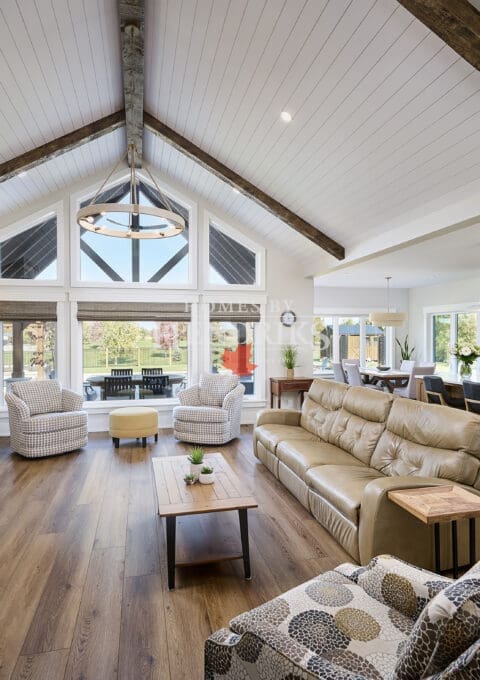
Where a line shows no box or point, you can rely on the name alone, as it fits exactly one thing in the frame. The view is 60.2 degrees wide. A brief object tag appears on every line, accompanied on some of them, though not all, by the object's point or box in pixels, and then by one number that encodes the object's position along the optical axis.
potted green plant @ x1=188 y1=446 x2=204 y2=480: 3.29
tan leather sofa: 2.55
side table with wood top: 2.12
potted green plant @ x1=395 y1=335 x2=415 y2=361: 9.74
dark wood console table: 6.69
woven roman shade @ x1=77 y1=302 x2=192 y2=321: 6.42
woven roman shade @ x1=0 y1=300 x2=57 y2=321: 6.13
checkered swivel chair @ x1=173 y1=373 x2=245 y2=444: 5.67
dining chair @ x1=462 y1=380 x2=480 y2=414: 4.92
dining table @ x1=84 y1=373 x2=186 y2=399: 6.59
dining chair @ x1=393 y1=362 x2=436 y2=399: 6.90
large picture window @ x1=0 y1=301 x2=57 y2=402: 6.24
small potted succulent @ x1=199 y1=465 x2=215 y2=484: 3.04
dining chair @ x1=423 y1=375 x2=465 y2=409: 5.63
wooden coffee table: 2.56
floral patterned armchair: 0.96
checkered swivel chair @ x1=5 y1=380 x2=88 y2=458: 5.06
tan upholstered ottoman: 5.55
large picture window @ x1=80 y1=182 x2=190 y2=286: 6.55
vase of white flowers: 6.16
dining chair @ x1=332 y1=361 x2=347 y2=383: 8.05
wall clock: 7.18
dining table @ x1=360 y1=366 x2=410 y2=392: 7.37
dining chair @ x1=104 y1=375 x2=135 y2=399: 6.56
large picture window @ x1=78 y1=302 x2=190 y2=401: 6.56
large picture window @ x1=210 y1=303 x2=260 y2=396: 6.96
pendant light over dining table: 7.61
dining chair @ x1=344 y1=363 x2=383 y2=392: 7.16
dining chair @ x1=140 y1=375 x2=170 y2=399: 6.69
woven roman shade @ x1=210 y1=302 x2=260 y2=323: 6.92
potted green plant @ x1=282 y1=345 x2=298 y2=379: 6.92
